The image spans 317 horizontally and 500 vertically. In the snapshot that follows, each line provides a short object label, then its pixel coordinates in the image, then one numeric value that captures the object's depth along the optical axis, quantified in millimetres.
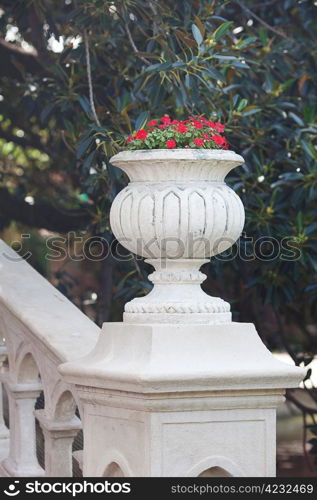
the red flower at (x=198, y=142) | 6236
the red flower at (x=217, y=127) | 6537
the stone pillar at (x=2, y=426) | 8809
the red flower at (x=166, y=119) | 6527
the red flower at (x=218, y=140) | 6362
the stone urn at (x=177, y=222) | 5993
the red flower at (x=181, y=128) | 6284
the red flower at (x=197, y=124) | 6419
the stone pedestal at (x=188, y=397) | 5739
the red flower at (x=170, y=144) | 6166
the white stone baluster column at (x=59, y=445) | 7523
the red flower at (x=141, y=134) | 6306
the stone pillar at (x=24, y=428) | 8035
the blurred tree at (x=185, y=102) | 10615
